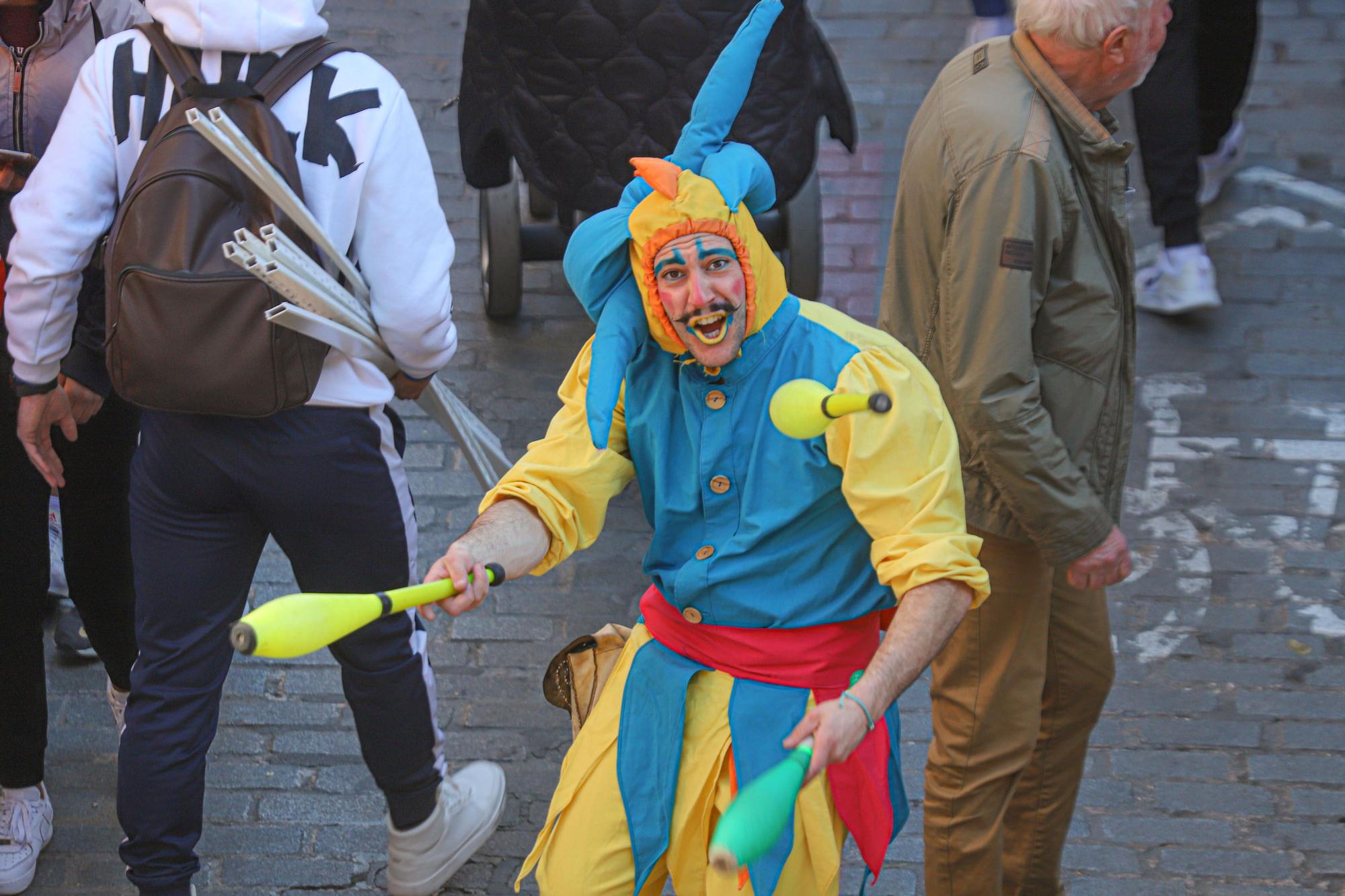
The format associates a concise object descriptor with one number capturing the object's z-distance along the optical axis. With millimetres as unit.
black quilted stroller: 8945
